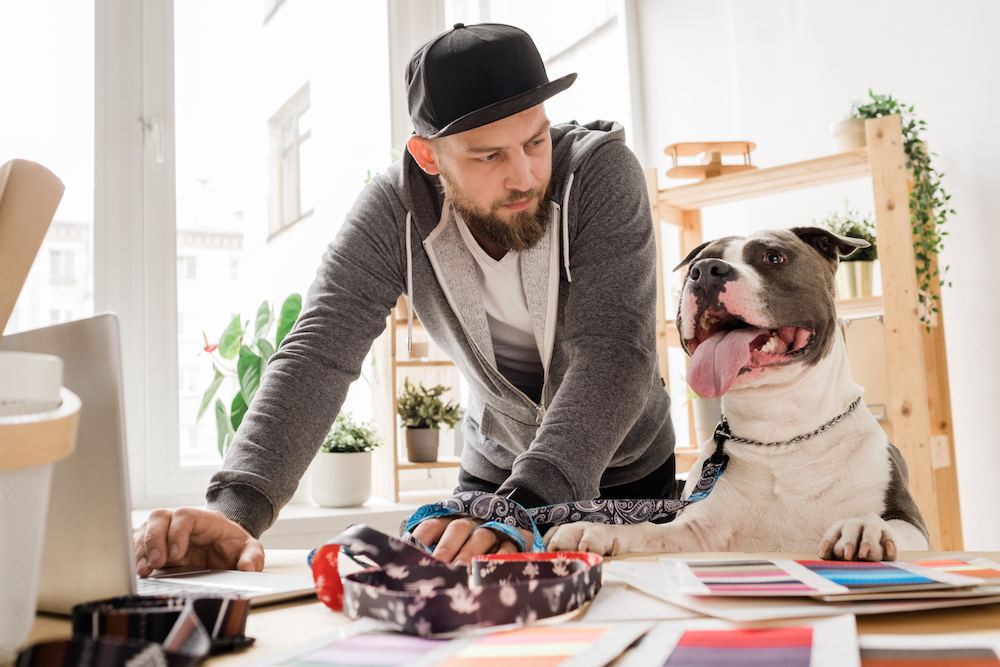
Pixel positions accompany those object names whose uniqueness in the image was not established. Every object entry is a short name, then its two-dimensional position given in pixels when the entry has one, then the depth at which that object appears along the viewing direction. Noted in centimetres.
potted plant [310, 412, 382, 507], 249
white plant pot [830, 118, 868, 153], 270
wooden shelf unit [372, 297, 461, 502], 257
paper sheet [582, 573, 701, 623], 51
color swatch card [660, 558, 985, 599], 52
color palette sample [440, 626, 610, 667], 41
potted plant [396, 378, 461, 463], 268
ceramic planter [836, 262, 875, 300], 270
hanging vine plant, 257
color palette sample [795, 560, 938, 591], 53
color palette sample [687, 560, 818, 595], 53
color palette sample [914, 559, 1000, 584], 57
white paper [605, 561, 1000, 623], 48
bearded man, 110
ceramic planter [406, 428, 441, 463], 267
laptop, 52
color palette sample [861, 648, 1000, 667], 37
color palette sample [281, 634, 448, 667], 42
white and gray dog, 106
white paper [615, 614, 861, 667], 38
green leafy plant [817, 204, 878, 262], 270
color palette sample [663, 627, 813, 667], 39
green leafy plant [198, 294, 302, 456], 244
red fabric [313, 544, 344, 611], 60
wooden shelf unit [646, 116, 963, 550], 241
